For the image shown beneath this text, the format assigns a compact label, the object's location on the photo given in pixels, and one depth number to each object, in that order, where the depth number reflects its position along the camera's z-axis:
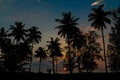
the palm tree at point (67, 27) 60.41
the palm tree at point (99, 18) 56.00
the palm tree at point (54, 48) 77.82
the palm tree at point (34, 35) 75.30
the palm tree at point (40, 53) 86.74
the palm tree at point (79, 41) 69.75
